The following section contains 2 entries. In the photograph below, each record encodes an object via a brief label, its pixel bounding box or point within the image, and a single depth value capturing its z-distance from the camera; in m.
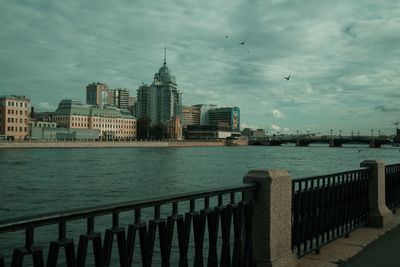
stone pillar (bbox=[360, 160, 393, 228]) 8.96
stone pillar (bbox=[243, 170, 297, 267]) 5.30
